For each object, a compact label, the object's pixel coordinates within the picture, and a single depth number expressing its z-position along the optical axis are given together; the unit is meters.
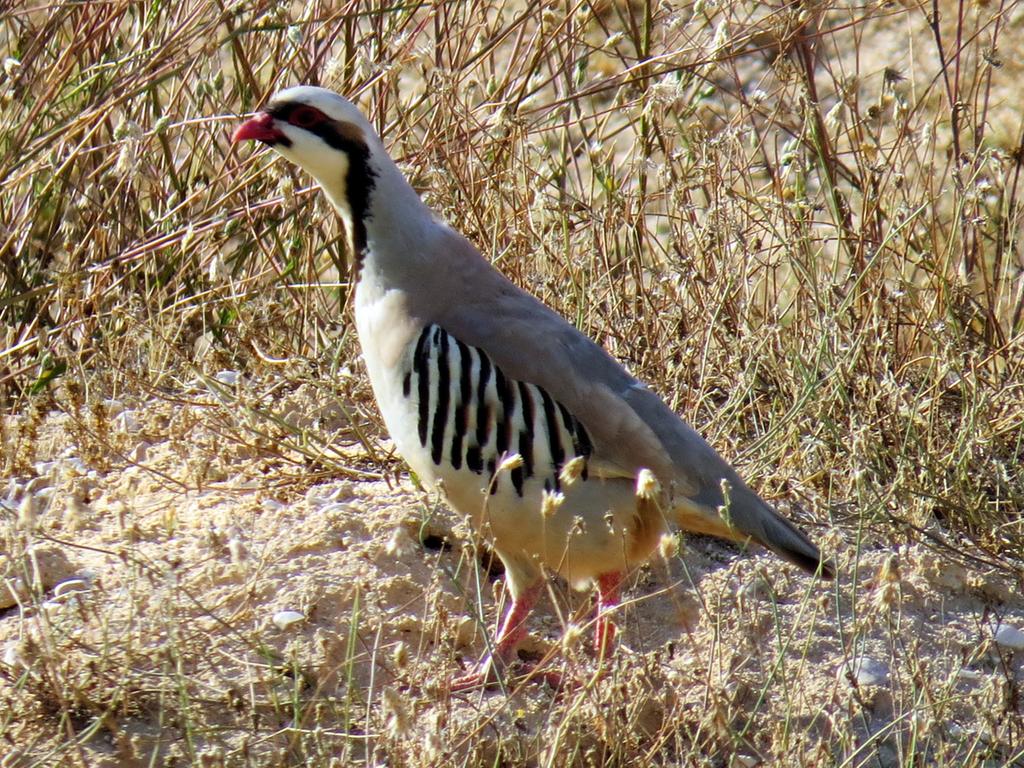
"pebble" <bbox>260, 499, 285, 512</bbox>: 8.07
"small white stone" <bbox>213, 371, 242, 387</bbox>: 9.52
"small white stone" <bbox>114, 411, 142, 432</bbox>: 8.87
